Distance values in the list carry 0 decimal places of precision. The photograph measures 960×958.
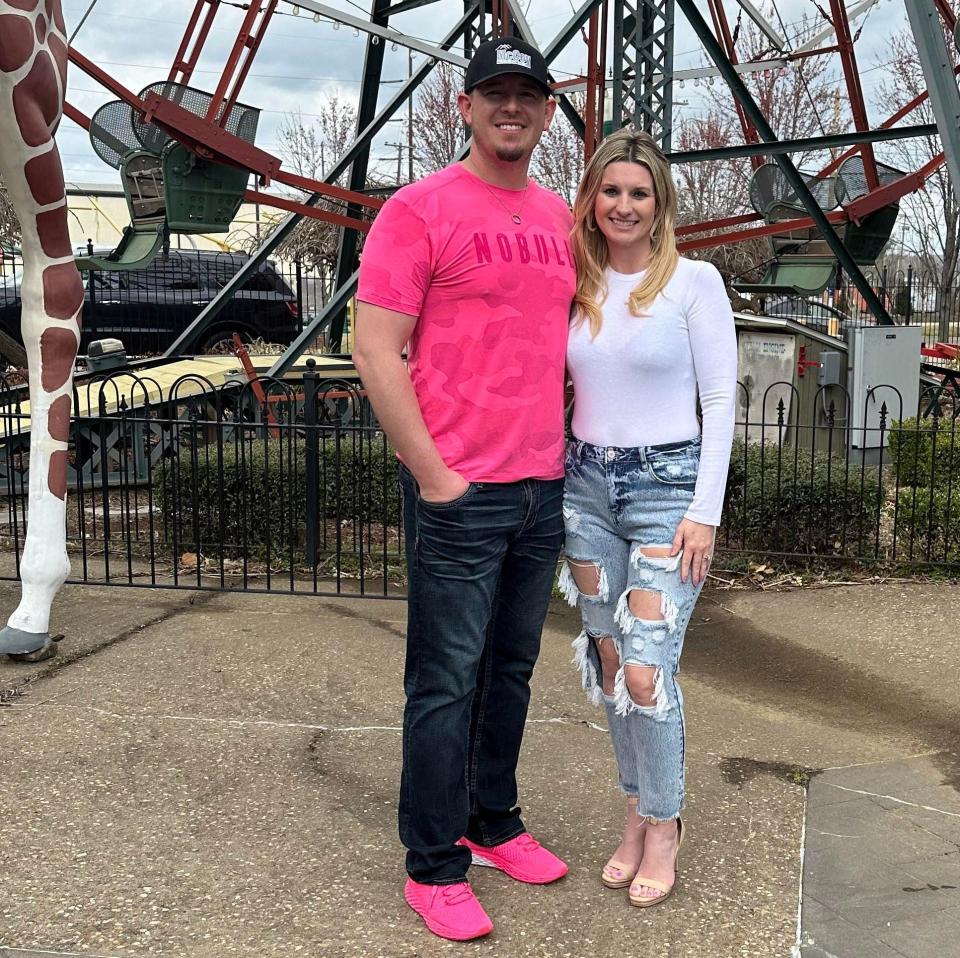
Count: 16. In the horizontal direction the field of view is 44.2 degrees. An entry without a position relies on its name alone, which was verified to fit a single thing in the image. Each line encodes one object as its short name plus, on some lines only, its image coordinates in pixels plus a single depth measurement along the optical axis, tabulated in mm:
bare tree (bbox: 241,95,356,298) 24314
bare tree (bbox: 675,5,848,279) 22406
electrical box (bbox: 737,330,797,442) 10203
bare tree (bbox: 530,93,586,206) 26406
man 2668
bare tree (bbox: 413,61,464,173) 28203
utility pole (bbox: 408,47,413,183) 28797
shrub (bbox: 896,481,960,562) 6531
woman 2779
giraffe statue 4375
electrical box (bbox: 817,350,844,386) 10180
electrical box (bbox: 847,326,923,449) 9961
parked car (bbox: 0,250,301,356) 17484
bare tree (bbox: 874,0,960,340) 21328
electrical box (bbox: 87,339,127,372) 10188
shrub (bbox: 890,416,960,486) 7176
